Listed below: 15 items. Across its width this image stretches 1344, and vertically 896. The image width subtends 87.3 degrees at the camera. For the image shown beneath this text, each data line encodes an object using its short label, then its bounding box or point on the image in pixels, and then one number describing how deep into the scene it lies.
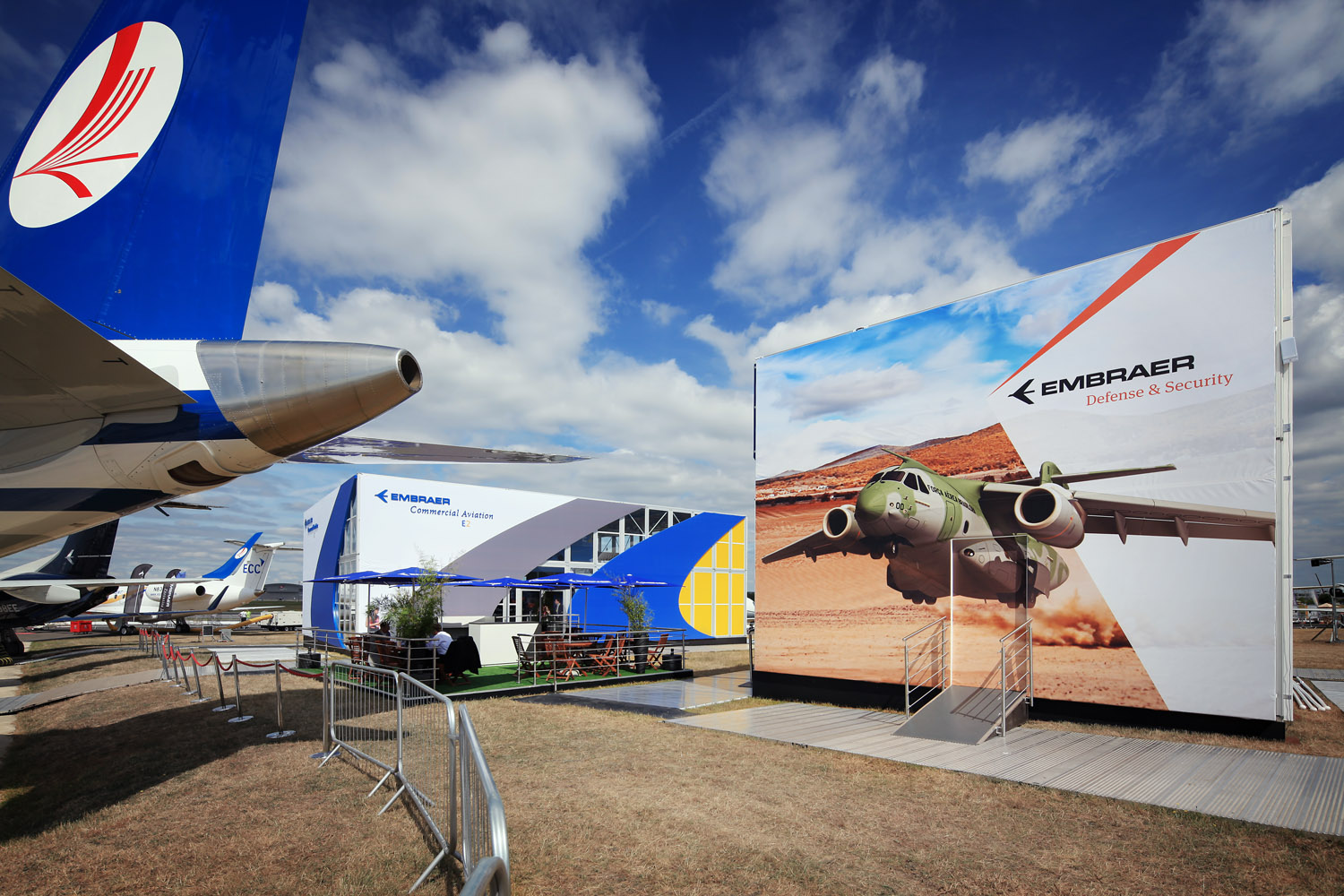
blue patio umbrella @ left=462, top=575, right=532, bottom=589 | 16.90
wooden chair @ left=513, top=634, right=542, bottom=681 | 15.62
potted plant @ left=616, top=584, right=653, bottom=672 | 18.17
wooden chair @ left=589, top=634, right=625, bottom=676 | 16.95
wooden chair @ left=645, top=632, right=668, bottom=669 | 18.82
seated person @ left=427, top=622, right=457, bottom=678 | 14.84
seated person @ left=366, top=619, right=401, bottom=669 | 14.89
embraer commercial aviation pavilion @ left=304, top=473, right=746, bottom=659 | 25.14
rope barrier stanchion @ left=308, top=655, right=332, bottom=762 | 8.65
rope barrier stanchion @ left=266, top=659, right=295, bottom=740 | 9.82
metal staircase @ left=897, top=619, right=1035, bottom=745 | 9.50
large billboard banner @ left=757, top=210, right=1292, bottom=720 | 8.93
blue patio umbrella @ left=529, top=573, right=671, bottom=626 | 17.81
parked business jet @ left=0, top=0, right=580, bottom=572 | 4.53
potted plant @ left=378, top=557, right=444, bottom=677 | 14.93
